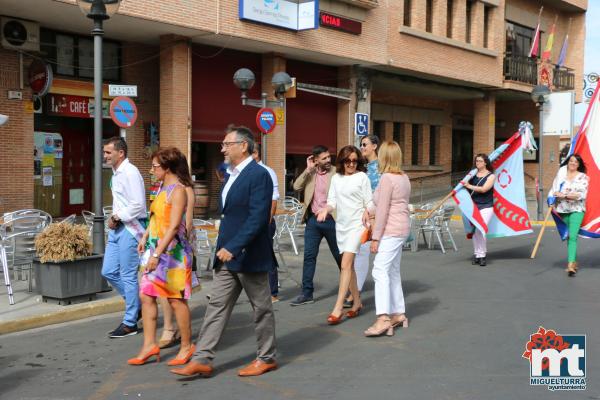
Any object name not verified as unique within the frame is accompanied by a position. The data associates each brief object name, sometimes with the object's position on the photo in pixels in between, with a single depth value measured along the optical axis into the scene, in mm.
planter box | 7551
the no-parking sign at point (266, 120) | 14189
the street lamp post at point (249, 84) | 14102
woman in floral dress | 5523
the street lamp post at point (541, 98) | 20428
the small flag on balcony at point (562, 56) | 29052
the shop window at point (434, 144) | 30147
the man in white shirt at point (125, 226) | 6388
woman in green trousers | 10367
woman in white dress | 7145
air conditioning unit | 14836
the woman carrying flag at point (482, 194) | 11484
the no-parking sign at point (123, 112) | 10741
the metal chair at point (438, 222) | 13367
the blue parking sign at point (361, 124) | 19417
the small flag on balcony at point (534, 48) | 26488
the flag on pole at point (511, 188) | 12461
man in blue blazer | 5117
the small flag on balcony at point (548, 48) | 27266
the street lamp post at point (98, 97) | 8562
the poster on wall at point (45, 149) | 16219
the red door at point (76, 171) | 17078
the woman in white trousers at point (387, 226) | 6539
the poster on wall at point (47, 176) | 16428
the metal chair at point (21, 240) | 8141
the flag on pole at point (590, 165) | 10805
